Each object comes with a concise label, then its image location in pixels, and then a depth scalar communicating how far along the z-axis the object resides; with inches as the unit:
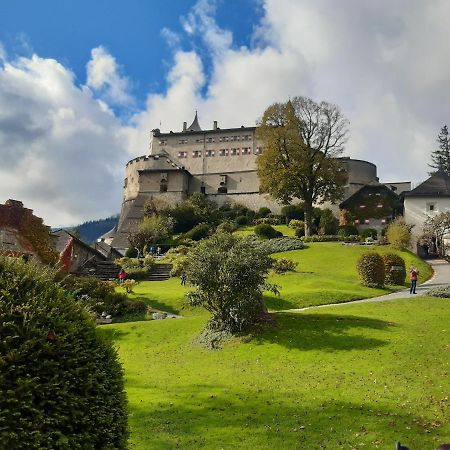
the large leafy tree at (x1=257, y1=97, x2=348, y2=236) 2262.6
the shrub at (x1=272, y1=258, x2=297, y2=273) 1504.7
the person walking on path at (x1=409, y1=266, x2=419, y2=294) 1135.0
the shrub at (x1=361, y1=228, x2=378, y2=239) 2353.6
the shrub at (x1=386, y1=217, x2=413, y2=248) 1945.6
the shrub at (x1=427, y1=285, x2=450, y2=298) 1063.0
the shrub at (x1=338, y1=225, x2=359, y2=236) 2438.4
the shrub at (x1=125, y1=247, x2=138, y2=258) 2413.9
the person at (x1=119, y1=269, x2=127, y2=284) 1485.0
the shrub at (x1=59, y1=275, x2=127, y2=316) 1051.3
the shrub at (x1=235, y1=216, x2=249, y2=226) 2951.3
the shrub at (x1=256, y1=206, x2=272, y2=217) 3099.7
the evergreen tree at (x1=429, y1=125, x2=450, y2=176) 3652.1
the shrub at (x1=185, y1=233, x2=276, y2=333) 763.4
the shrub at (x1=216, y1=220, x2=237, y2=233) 2633.6
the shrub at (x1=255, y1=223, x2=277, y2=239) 2421.3
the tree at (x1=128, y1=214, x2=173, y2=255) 2515.9
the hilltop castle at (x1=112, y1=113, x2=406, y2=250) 3341.5
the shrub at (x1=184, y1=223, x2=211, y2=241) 2598.4
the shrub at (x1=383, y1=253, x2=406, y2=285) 1339.8
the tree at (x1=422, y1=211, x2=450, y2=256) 2014.6
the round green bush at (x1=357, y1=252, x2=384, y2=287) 1269.7
